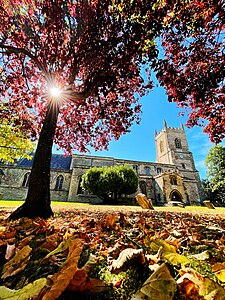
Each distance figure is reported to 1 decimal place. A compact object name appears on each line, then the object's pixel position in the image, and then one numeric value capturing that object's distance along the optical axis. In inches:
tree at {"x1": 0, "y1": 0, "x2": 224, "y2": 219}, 122.0
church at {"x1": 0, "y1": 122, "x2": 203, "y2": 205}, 1102.4
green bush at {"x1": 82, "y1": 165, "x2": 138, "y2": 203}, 922.1
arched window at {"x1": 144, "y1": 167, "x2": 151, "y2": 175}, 1347.2
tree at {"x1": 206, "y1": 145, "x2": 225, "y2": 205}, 1282.0
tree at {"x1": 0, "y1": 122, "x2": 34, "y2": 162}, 322.3
